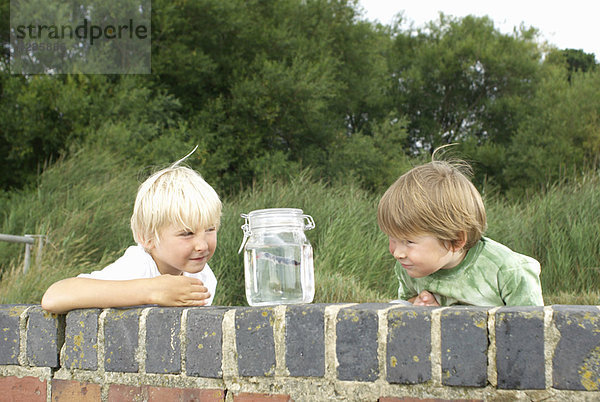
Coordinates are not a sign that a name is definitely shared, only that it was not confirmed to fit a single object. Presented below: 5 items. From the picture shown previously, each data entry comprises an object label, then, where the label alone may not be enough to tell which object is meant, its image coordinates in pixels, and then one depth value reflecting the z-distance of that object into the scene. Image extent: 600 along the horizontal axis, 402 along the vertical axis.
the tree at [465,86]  23.47
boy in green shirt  2.25
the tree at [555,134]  20.09
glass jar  2.48
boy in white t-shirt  2.14
